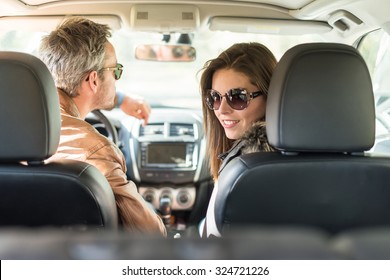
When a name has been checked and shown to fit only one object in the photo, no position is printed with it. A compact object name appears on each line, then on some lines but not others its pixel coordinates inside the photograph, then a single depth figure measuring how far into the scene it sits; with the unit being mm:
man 2266
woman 2367
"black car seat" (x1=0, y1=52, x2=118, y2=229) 1749
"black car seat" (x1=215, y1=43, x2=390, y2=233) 1790
